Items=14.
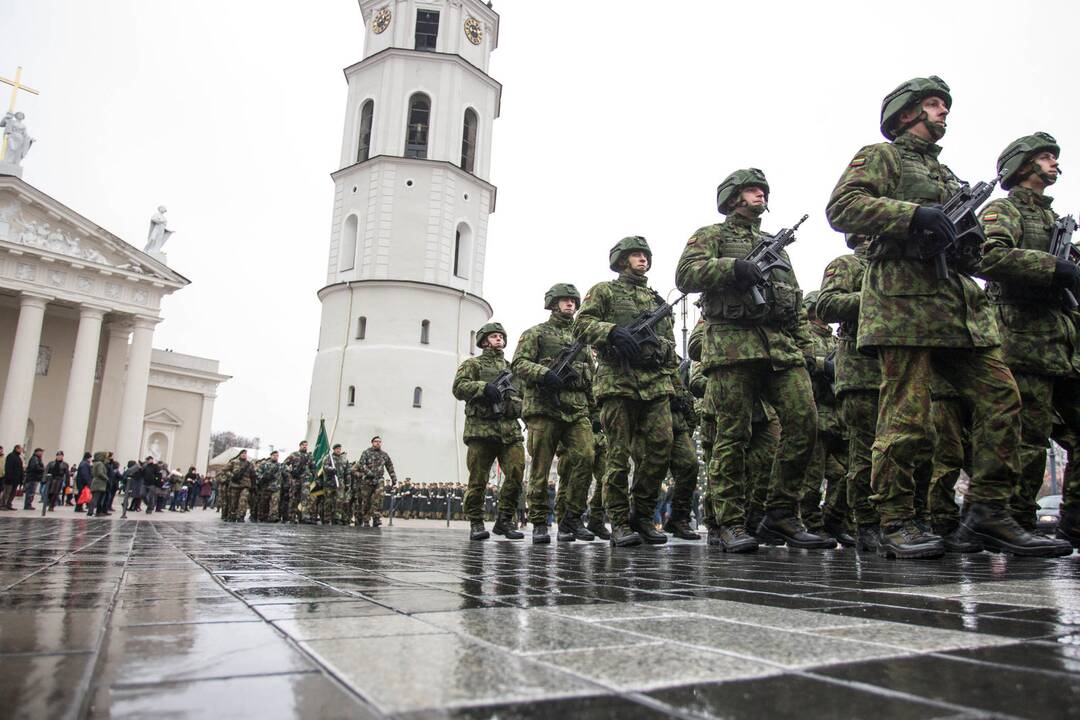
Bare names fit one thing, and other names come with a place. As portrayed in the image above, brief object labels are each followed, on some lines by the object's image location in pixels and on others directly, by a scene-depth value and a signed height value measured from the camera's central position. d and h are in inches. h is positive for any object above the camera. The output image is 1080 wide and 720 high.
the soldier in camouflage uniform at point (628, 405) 262.2 +33.9
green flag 749.3 +36.2
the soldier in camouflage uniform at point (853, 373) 246.4 +46.1
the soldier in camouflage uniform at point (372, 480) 716.7 +12.0
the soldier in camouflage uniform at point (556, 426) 323.0 +31.3
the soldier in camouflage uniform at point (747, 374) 223.5 +39.8
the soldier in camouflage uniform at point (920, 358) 173.2 +36.8
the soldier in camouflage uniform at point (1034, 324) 211.5 +54.6
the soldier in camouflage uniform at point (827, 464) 295.7 +20.0
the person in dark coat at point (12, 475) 818.8 +0.4
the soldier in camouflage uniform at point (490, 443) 369.1 +26.8
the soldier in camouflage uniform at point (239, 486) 752.3 +0.5
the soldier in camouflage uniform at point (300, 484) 737.0 +5.5
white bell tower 1480.1 +488.7
